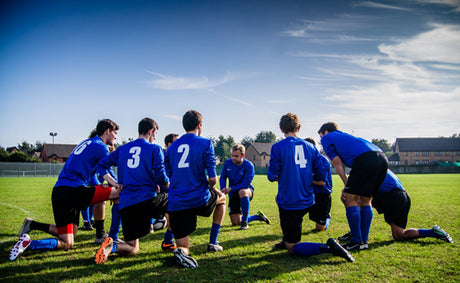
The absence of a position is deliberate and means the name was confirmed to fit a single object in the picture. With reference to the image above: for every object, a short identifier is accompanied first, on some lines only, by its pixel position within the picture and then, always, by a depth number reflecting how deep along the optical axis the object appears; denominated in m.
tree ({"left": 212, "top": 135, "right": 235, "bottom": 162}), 77.90
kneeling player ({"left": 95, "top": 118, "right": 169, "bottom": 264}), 4.23
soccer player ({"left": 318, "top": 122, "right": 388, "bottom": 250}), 4.40
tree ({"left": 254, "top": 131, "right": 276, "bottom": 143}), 108.75
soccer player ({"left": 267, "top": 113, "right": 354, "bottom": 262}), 4.16
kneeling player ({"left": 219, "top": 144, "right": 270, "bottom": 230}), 7.03
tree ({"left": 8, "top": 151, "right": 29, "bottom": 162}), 47.25
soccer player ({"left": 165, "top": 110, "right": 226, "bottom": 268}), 3.98
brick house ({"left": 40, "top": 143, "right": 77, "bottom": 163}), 66.50
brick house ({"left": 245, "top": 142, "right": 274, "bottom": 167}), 75.50
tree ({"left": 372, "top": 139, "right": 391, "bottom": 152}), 149.18
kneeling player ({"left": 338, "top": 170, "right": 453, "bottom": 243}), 4.88
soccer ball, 6.69
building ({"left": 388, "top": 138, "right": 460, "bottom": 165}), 82.62
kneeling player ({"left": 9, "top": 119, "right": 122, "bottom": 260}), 4.40
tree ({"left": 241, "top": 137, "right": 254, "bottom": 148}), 96.99
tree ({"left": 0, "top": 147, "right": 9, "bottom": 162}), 49.94
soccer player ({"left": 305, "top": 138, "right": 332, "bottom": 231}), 6.13
